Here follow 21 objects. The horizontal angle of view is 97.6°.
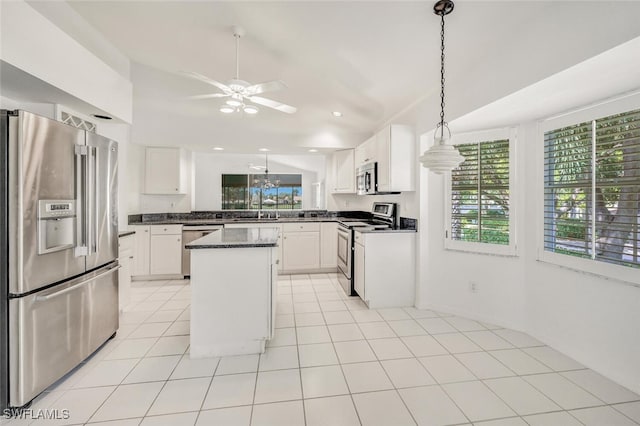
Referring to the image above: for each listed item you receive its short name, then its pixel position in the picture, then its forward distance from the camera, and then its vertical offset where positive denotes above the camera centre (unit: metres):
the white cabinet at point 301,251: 4.73 -0.66
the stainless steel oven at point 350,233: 3.74 -0.29
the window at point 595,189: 1.88 +0.18
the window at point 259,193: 5.55 +0.39
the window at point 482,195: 2.75 +0.18
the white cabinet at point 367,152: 3.75 +0.88
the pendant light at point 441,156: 1.78 +0.37
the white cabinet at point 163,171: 4.48 +0.66
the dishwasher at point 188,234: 4.38 -0.35
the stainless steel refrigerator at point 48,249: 1.56 -0.24
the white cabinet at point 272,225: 4.64 -0.22
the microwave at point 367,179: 3.64 +0.46
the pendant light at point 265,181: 5.65 +0.62
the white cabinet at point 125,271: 2.95 -0.64
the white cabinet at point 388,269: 3.26 -0.66
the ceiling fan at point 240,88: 2.16 +1.02
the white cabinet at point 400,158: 3.26 +0.64
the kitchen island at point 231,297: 2.22 -0.68
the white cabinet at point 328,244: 4.82 -0.55
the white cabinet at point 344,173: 4.74 +0.70
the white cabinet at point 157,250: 4.26 -0.59
